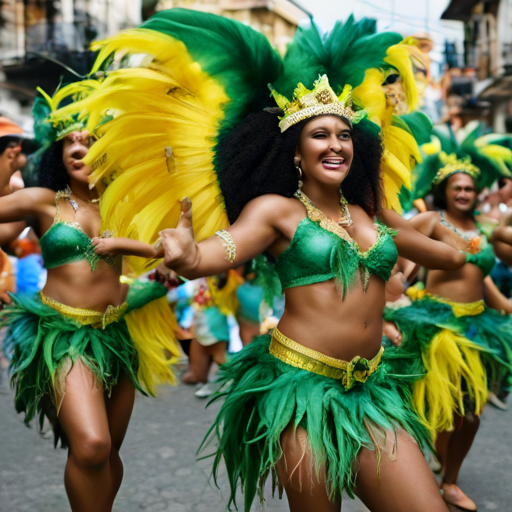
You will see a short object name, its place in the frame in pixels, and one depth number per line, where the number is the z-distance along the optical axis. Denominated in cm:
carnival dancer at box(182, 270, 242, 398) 729
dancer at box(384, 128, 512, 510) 394
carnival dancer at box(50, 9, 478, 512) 247
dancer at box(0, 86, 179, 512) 312
